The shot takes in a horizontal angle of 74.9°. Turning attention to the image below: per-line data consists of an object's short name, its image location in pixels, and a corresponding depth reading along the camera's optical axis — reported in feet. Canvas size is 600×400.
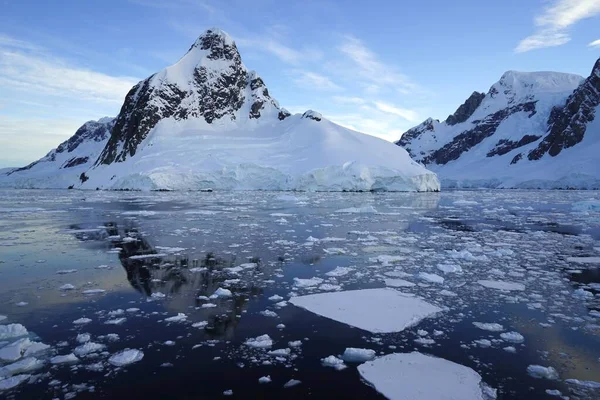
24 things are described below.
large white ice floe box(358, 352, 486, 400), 11.95
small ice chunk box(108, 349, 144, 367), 13.80
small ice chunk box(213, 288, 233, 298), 21.63
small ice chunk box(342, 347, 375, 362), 14.34
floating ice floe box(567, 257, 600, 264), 30.67
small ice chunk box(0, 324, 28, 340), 15.74
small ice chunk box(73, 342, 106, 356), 14.55
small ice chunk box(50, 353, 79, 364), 13.82
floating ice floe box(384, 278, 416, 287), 24.04
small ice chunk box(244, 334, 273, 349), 15.43
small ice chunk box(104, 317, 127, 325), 17.57
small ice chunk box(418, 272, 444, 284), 24.99
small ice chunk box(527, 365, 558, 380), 13.12
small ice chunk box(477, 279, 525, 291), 23.36
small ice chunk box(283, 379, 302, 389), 12.35
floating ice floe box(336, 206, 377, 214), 74.91
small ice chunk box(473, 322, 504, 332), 17.22
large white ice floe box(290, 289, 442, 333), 17.95
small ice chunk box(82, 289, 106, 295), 22.06
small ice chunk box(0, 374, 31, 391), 12.11
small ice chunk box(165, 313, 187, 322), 18.00
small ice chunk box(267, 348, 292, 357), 14.64
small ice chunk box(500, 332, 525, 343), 16.14
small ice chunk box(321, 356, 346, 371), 13.79
